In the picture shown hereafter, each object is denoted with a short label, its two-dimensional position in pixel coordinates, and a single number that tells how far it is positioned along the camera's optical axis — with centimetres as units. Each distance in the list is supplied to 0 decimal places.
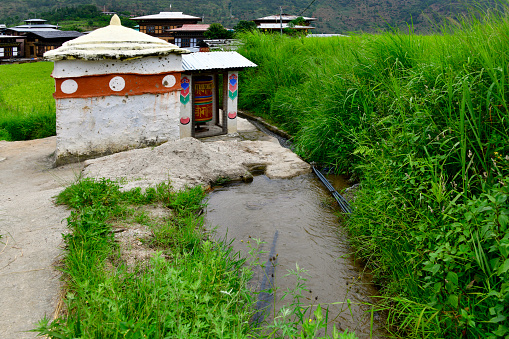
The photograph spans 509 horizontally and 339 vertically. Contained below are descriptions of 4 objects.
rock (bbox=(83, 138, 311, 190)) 585
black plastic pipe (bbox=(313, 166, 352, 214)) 541
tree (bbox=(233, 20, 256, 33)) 2586
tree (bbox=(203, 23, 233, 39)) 2648
